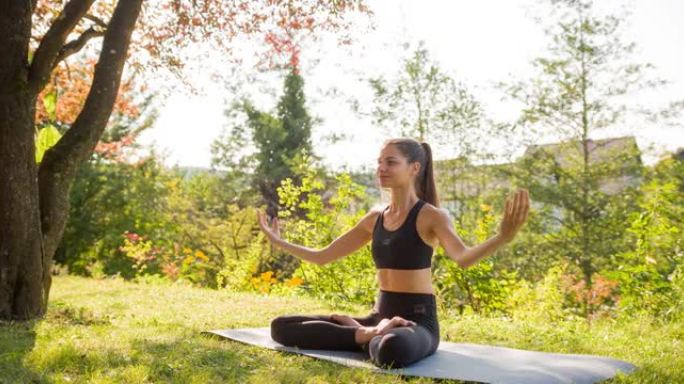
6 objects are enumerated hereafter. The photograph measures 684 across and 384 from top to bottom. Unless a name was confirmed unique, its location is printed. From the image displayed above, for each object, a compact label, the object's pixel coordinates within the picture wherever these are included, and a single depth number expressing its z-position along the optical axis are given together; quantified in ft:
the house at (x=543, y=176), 46.78
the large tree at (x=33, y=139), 16.31
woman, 12.78
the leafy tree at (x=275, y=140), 80.43
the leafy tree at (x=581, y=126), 45.55
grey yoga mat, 10.98
